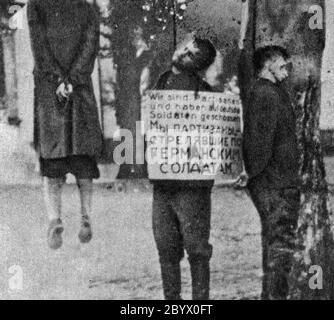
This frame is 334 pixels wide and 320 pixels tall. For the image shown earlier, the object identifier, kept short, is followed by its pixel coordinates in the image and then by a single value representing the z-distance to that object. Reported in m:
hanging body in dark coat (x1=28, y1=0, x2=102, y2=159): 5.34
